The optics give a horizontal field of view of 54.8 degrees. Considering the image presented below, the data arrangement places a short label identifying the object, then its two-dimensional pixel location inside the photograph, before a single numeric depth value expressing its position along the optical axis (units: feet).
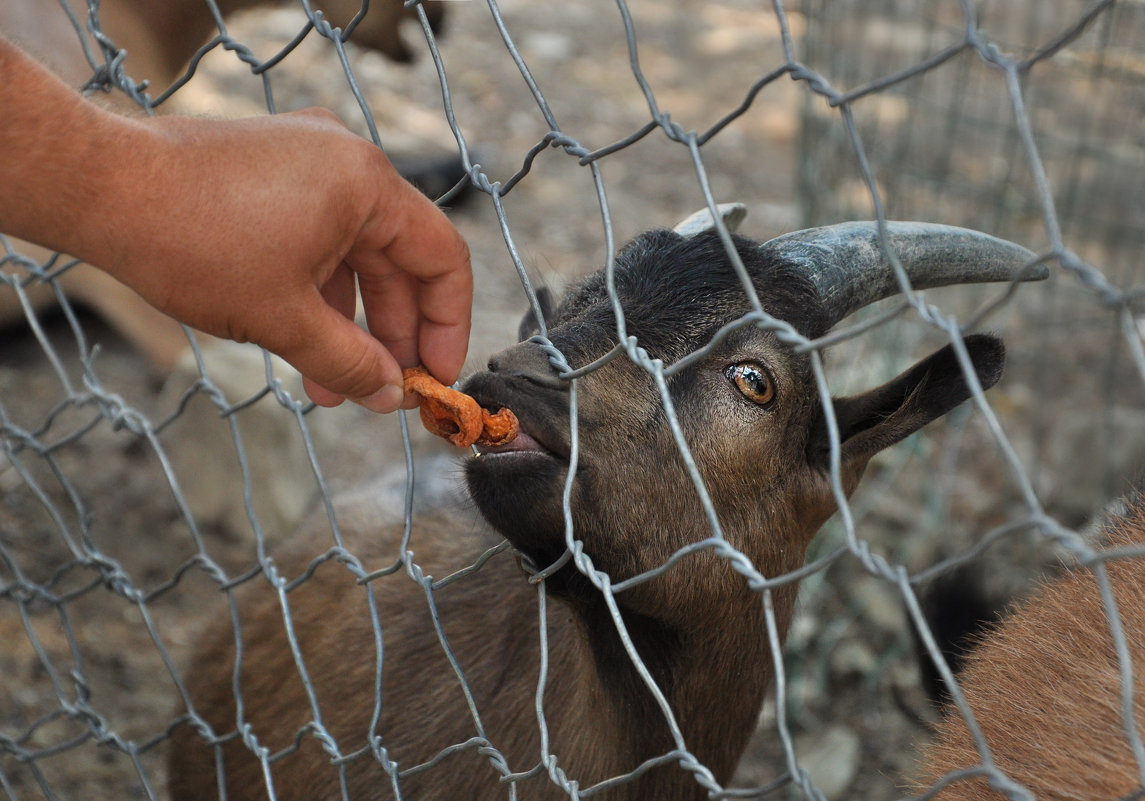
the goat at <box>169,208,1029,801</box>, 6.61
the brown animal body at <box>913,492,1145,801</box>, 5.53
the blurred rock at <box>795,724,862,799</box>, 12.81
